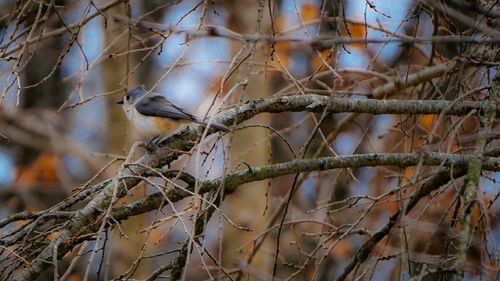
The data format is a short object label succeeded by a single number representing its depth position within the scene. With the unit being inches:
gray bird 436.1
